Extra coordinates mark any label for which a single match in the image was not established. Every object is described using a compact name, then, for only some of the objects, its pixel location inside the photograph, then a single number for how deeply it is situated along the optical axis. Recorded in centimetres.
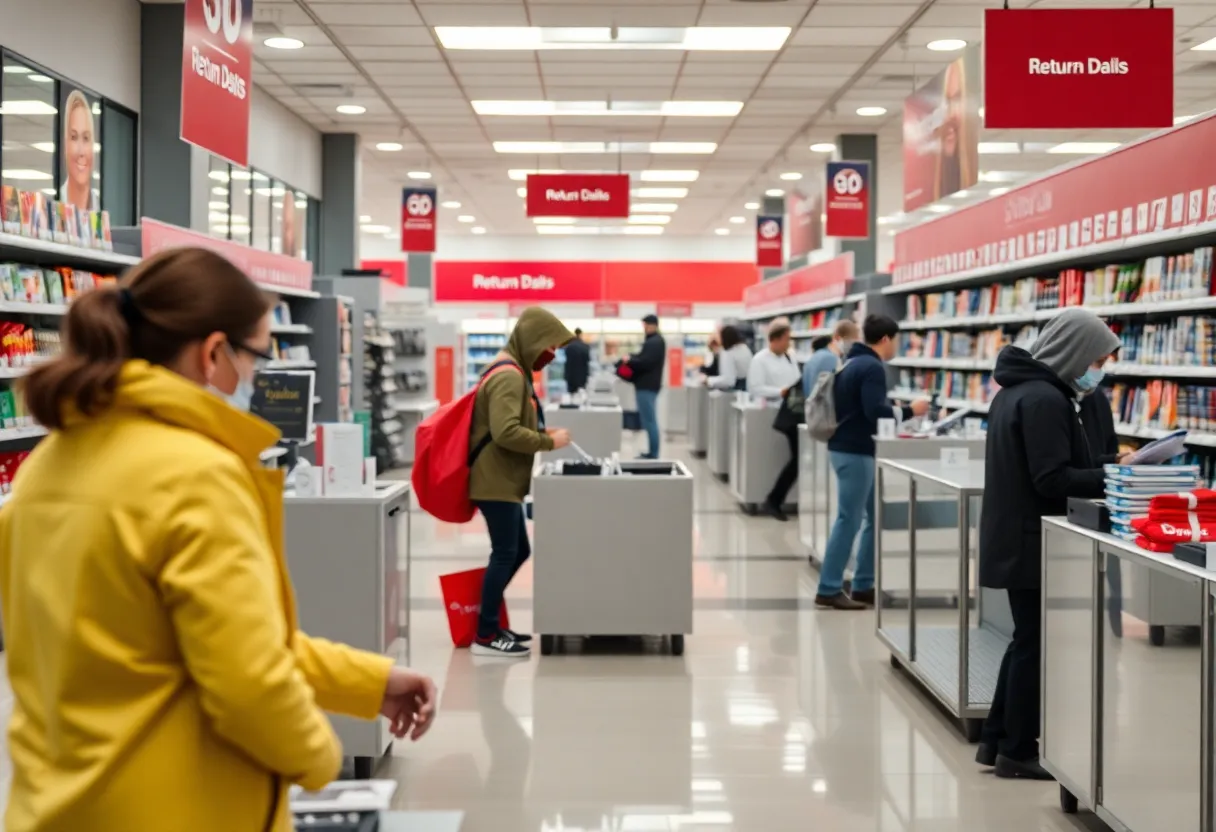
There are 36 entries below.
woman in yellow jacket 137
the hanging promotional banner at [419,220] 1560
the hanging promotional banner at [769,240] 1842
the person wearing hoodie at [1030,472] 394
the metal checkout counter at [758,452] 1086
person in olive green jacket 555
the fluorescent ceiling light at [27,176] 909
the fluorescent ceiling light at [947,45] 1037
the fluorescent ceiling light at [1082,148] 1505
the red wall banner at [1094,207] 628
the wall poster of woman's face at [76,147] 857
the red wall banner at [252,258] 788
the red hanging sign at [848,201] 1314
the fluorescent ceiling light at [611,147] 1548
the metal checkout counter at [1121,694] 295
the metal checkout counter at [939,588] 472
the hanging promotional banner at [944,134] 780
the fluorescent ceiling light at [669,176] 1783
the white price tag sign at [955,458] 545
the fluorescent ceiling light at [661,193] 1970
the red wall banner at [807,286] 1350
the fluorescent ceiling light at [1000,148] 1495
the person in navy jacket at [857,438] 680
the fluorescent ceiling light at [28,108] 844
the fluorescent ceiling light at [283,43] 1034
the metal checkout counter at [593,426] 1188
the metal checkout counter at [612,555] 599
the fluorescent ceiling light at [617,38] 1003
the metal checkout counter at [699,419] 1642
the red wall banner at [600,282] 2752
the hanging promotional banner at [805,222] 1439
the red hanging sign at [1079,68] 632
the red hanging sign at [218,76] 572
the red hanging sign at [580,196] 1294
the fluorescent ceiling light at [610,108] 1294
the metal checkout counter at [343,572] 411
